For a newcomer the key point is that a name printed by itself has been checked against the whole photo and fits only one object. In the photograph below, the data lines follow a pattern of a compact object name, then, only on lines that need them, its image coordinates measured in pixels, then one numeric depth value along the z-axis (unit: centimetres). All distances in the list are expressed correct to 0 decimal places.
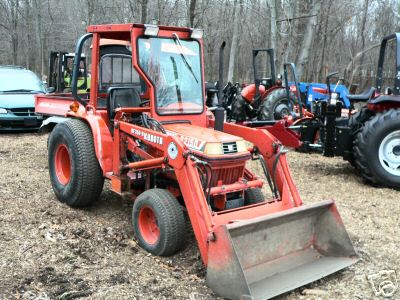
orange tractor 392
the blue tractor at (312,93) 1290
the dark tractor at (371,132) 700
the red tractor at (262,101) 1085
